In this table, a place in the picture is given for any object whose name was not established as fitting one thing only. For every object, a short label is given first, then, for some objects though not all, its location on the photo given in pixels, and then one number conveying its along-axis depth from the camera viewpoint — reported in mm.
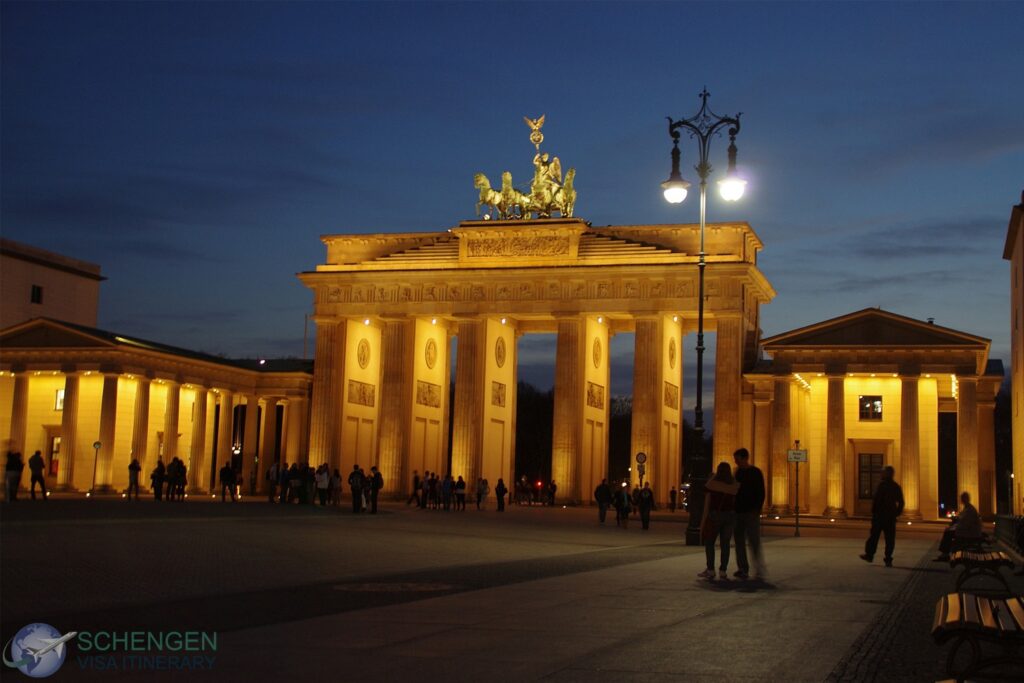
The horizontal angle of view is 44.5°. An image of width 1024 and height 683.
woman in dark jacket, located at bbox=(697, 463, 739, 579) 19859
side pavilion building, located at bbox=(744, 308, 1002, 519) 58719
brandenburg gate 66625
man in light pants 19859
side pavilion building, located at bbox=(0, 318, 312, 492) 65688
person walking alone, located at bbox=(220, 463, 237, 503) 52281
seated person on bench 24172
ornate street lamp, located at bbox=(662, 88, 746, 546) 29688
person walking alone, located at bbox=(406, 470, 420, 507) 58062
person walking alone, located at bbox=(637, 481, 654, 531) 43375
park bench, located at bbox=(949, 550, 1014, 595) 18969
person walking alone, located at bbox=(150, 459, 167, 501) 51391
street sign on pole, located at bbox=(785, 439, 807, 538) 42884
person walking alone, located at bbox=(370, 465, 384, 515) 46250
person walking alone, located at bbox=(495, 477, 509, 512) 57656
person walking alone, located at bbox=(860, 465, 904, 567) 24141
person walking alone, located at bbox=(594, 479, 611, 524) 47781
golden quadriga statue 71188
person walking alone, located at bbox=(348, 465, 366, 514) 46594
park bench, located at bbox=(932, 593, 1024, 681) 9266
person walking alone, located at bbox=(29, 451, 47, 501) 45244
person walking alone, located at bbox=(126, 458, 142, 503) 50062
